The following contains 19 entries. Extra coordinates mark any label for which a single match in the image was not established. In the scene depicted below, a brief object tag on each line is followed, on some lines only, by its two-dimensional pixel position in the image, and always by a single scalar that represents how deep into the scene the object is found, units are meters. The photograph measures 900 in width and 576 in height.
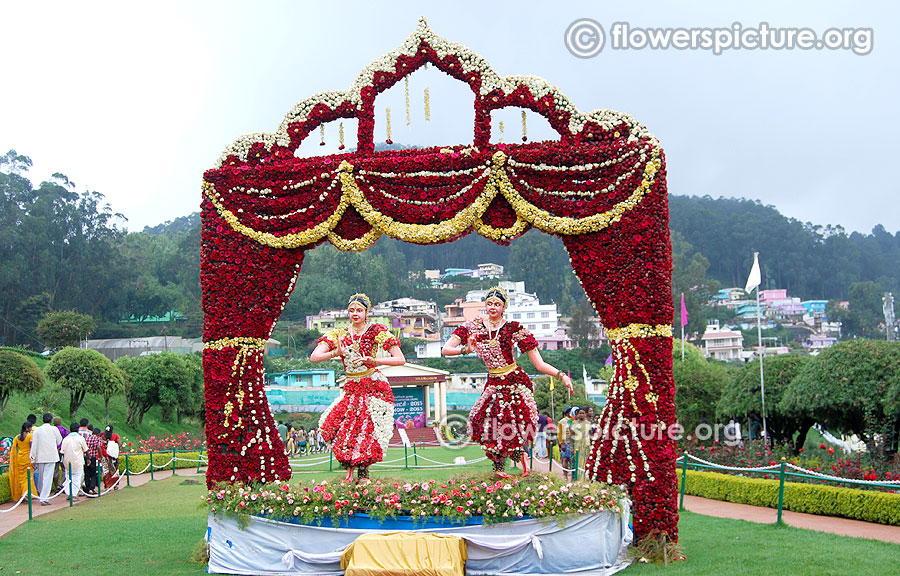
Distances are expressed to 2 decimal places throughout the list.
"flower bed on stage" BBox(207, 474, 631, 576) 6.81
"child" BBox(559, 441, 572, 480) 12.28
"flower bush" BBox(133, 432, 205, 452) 19.50
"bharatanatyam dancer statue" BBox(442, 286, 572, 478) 7.50
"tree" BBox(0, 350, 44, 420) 19.75
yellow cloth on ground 6.46
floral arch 7.36
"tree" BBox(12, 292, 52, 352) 44.28
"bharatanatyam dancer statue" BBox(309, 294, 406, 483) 7.47
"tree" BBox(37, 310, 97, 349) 36.62
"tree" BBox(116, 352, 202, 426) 25.98
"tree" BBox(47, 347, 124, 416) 22.59
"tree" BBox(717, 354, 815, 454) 16.03
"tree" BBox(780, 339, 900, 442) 12.48
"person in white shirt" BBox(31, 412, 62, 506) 11.22
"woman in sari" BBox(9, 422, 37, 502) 11.74
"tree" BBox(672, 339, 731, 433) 18.89
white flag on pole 18.25
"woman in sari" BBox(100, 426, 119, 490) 13.85
